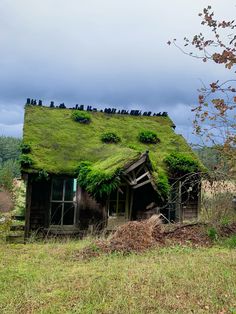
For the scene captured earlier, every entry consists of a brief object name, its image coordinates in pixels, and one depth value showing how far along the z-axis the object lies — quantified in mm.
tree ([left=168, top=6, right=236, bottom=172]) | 5715
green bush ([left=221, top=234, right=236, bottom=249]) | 11787
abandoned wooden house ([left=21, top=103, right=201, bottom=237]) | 15359
